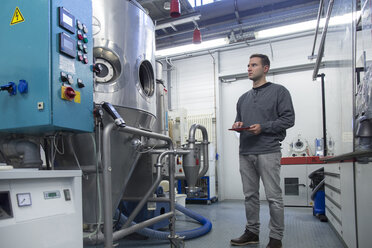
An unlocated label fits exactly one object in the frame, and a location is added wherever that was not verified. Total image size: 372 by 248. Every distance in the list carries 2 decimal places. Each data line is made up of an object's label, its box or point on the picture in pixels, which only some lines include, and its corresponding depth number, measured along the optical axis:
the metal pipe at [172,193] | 2.04
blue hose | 2.30
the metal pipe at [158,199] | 2.06
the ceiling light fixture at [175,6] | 2.75
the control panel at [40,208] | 0.93
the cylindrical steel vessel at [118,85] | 1.59
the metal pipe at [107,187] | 1.28
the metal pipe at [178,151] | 2.01
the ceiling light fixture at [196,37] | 3.70
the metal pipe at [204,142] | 2.33
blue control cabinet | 1.19
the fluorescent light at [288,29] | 4.68
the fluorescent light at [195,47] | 5.46
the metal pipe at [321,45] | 2.62
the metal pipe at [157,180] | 1.76
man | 1.99
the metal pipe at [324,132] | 3.31
